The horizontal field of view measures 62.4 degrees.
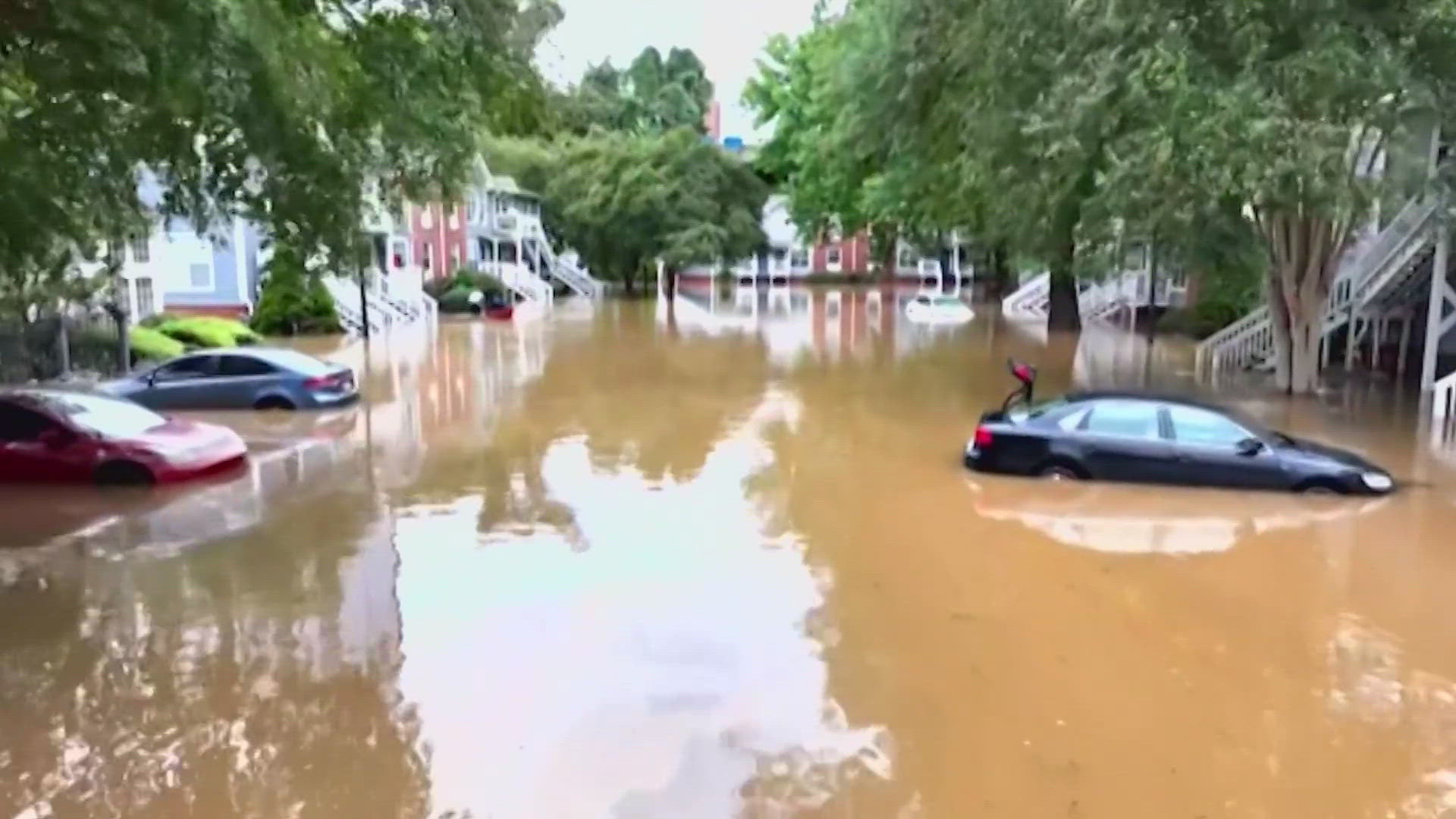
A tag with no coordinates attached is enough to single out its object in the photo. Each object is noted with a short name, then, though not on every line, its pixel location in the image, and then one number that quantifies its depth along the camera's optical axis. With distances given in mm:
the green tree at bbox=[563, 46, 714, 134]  91250
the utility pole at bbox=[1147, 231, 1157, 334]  21405
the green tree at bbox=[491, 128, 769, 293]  59125
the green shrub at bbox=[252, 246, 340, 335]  37375
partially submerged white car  44000
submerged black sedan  13445
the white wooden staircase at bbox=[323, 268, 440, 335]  39719
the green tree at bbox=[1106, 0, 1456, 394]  15250
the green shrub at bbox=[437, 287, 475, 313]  50344
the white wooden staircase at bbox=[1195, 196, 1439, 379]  22906
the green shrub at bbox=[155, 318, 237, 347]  30734
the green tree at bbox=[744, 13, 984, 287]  27938
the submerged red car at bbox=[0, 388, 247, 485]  14156
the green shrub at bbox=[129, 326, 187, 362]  27734
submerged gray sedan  20078
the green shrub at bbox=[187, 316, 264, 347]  32750
